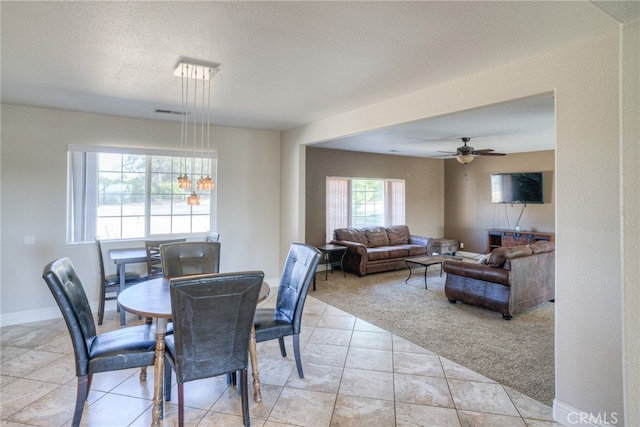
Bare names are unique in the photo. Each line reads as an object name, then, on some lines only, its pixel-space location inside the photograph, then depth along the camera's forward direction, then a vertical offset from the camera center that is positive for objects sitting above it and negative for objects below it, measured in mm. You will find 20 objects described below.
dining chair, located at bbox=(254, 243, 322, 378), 2695 -781
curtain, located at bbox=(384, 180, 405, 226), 8273 +344
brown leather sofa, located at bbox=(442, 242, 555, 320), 4133 -839
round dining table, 2123 -608
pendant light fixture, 2934 +1256
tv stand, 7176 -487
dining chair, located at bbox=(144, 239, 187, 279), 3982 -541
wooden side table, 6344 -801
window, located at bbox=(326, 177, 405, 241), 7332 +322
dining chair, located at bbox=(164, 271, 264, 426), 1922 -660
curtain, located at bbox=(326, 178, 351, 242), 7262 +258
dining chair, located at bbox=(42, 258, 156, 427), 2020 -861
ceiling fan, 5730 +1083
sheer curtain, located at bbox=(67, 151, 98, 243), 4328 +279
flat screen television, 7230 +627
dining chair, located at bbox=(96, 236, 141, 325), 3922 -793
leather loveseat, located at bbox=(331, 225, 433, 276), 6473 -662
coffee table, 5680 -786
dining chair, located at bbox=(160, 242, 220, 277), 3270 -426
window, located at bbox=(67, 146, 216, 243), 4383 +288
